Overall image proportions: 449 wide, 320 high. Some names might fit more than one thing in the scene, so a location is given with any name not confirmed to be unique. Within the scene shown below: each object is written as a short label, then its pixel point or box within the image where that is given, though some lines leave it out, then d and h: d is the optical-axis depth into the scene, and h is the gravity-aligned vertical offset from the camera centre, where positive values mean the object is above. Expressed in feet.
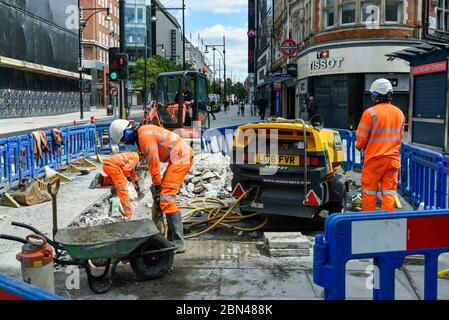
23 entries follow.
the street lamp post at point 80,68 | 106.40 +10.47
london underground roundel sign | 75.00 +9.37
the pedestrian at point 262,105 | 117.91 +1.78
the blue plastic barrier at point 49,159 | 33.76 -3.10
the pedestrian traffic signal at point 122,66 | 52.19 +4.70
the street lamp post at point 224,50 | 174.06 +22.33
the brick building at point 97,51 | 233.35 +28.96
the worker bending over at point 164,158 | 18.57 -1.63
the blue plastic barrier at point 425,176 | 22.74 -2.97
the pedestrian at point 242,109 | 155.43 +1.17
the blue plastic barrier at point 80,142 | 41.07 -2.44
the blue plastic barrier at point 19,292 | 6.90 -2.39
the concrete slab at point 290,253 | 19.74 -5.27
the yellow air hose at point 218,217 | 23.47 -4.95
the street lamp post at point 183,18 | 108.07 +20.95
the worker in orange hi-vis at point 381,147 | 20.49 -1.35
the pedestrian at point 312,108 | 71.27 +0.67
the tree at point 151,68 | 220.84 +19.53
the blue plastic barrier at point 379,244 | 10.46 -2.66
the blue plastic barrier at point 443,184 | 21.30 -2.92
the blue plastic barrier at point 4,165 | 28.71 -2.87
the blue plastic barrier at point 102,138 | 49.80 -2.39
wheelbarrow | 14.93 -3.97
